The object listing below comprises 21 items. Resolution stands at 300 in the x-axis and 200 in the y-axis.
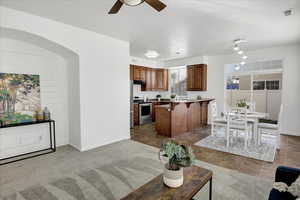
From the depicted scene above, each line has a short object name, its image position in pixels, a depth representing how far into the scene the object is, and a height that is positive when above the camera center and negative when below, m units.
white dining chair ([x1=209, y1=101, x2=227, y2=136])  4.01 -0.69
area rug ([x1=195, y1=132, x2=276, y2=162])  3.23 -1.28
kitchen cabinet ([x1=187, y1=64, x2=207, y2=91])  6.09 +0.69
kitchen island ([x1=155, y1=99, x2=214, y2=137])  4.53 -0.74
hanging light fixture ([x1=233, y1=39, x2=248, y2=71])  3.93 +1.39
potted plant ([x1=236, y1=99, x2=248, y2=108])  3.96 -0.27
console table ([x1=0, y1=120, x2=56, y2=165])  2.96 -1.27
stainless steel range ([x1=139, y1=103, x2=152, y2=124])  6.11 -0.75
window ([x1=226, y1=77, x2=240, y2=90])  5.83 +0.42
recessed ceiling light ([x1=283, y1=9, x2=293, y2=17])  2.50 +1.37
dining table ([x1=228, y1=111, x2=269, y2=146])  3.63 -0.63
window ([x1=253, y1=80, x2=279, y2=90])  5.16 +0.31
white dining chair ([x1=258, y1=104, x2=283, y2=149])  3.45 -0.81
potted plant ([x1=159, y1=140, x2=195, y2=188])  1.47 -0.65
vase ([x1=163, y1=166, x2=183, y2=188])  1.48 -0.81
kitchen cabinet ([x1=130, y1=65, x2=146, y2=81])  6.08 +0.90
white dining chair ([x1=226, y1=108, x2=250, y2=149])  3.53 -0.70
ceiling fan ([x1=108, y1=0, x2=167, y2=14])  1.67 +1.10
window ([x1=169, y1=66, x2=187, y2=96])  7.09 +0.67
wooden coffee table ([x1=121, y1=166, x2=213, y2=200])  1.36 -0.92
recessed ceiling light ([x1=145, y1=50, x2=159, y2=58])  4.61 +1.24
